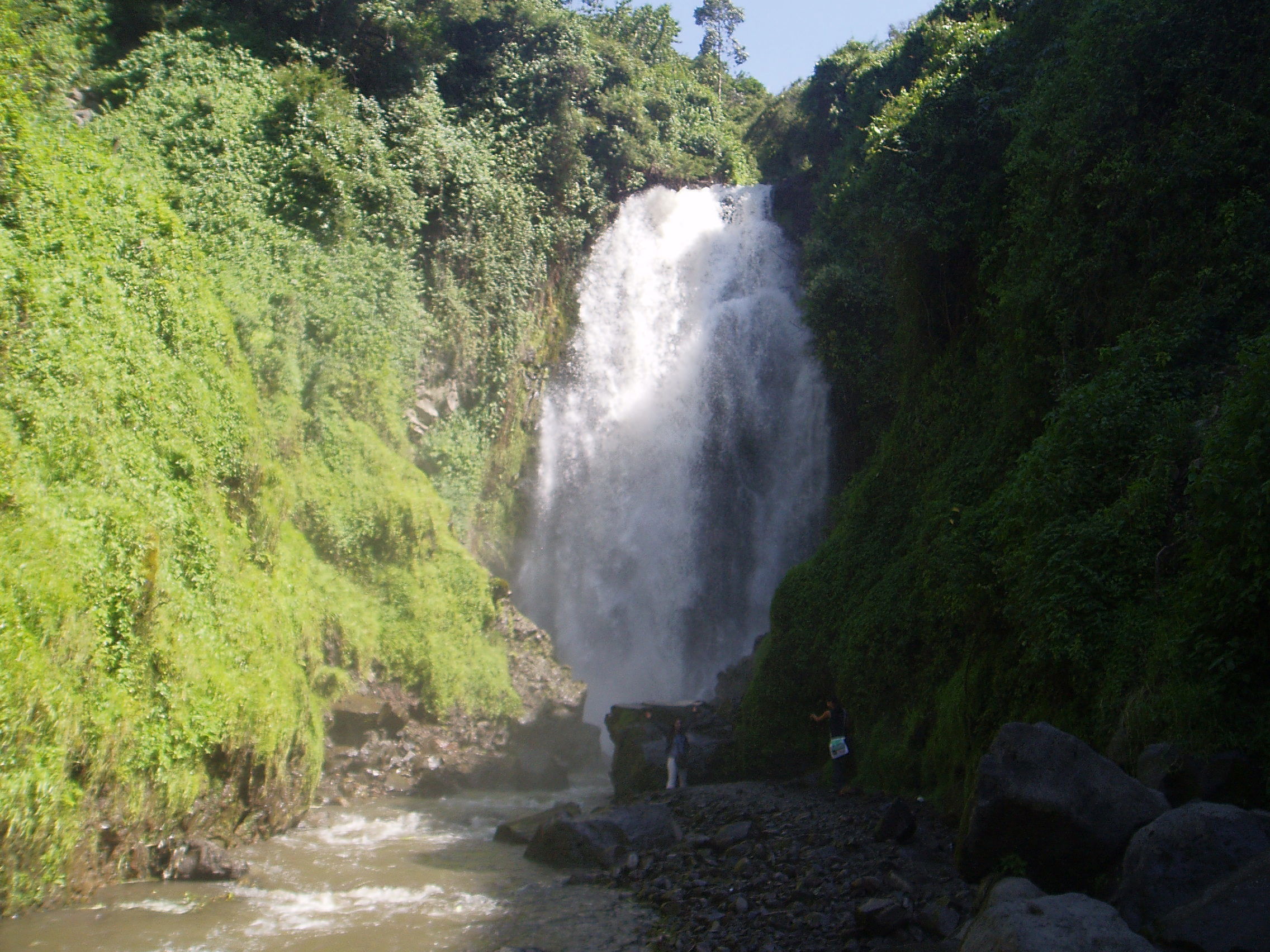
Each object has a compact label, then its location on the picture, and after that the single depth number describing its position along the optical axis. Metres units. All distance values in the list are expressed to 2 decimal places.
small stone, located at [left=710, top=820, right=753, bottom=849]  9.34
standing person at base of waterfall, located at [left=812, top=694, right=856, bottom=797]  11.12
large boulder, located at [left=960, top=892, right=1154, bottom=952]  4.18
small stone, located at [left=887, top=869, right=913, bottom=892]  6.86
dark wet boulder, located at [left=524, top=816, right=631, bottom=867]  10.03
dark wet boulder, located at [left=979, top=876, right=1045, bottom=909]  4.84
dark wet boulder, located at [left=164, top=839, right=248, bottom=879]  9.17
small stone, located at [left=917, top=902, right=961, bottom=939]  6.05
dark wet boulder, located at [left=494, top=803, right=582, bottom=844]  11.32
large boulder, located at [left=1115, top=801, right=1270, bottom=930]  4.55
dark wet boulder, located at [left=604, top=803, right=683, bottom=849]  10.20
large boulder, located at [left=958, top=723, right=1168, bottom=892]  5.42
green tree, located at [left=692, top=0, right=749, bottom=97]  49.25
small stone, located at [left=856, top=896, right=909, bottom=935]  6.27
